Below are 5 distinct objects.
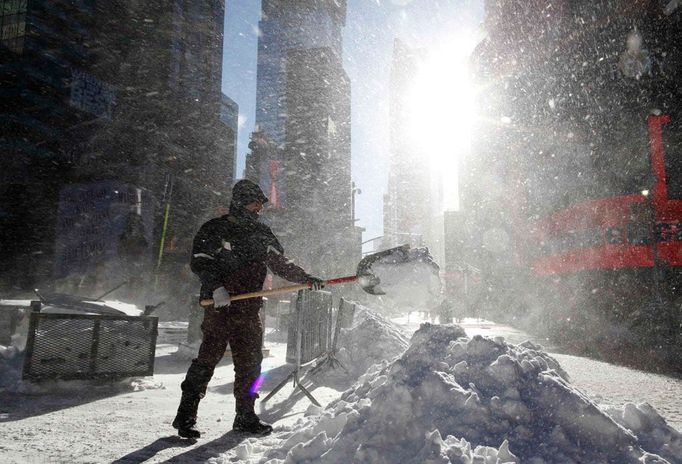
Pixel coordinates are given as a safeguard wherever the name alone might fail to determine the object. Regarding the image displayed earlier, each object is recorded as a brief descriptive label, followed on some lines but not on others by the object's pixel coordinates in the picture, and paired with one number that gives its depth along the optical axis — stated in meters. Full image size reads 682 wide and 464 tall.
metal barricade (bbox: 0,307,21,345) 6.73
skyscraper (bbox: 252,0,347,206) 106.62
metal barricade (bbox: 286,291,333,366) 5.71
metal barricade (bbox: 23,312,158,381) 4.51
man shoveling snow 3.28
